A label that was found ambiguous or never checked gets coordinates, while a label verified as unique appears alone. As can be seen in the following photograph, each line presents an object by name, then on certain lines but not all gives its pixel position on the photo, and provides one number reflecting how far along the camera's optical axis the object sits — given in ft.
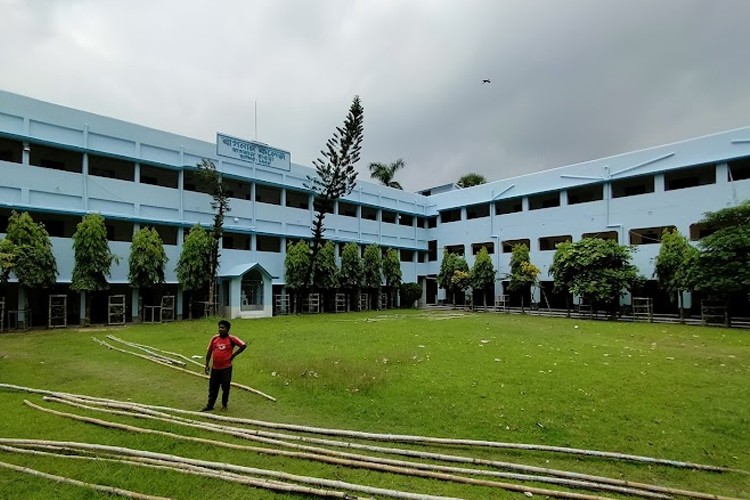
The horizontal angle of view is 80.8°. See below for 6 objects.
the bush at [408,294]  105.70
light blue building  58.34
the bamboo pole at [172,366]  22.86
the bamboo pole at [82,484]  11.89
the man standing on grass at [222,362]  20.30
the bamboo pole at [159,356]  29.64
